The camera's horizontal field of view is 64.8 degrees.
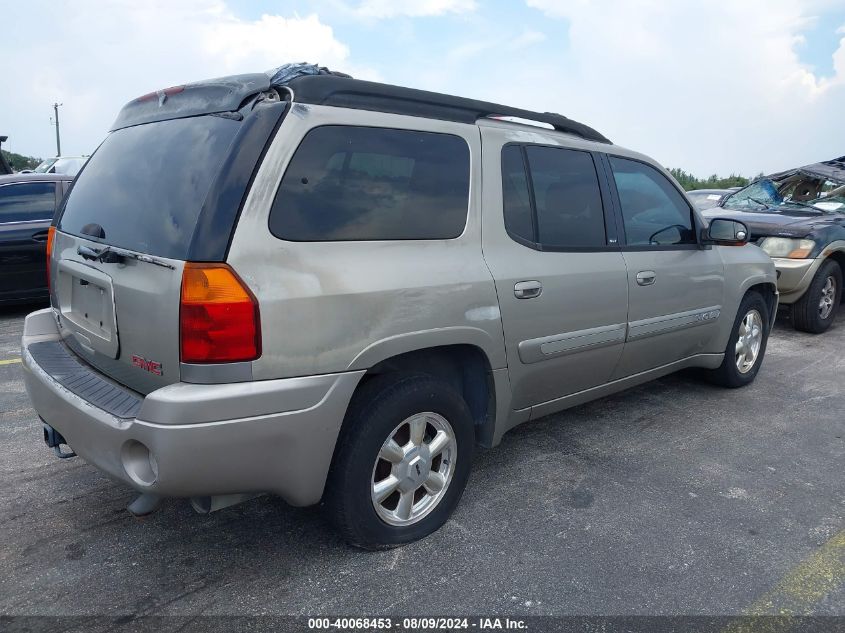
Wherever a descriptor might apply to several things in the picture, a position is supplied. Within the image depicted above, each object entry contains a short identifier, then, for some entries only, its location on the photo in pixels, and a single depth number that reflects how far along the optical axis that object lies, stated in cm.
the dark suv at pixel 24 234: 689
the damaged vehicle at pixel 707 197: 952
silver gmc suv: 219
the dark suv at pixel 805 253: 661
